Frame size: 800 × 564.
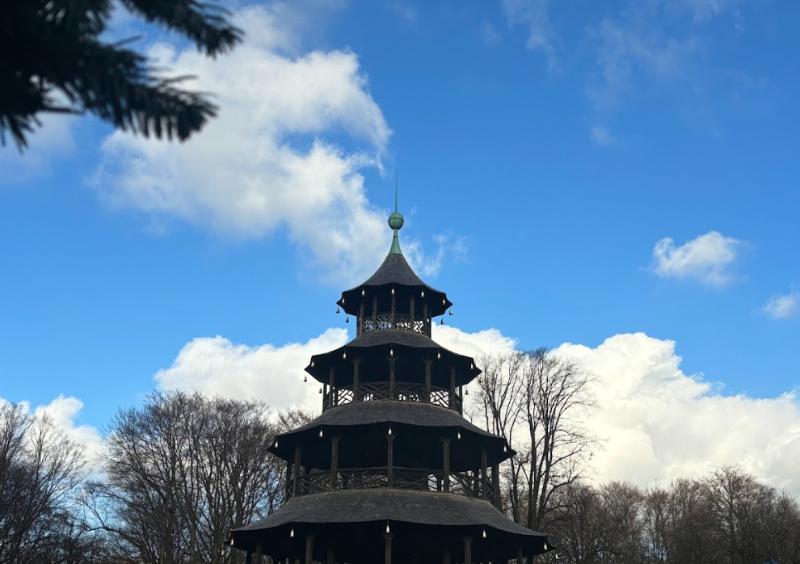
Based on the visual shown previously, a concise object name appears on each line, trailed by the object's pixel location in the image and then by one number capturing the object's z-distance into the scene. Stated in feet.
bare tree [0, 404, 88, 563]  140.43
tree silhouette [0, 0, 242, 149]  19.38
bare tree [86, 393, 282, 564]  149.89
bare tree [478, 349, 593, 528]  149.38
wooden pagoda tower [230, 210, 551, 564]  92.73
